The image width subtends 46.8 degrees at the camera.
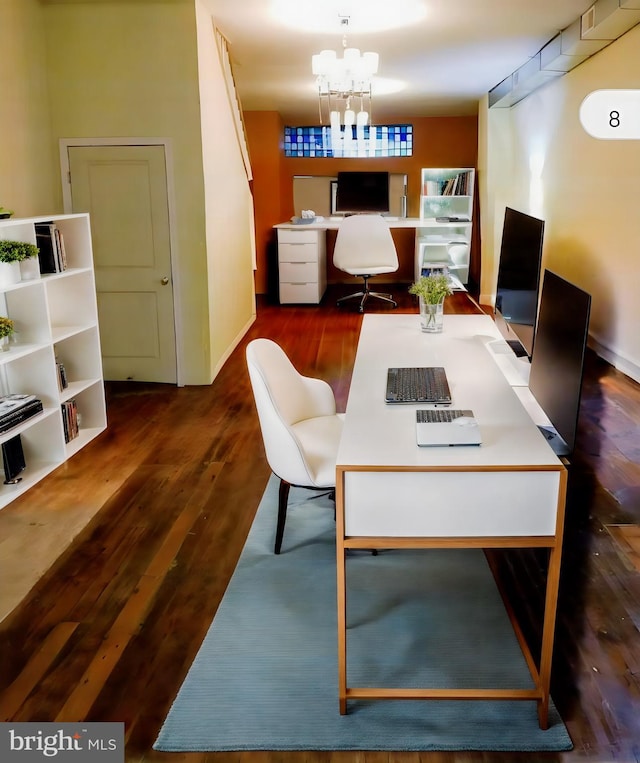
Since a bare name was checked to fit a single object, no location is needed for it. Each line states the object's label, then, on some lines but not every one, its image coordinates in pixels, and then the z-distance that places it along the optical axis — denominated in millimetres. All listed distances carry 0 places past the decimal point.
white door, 5137
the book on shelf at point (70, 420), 4180
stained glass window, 10273
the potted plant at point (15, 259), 3426
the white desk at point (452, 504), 1903
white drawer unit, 8586
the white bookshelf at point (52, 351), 3666
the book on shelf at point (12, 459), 3611
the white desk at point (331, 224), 8625
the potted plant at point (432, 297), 3525
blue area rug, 1965
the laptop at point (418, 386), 2496
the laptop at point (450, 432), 2047
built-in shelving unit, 9492
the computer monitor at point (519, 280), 3176
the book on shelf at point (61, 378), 4121
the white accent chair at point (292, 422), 2664
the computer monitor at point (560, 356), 2396
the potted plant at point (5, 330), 3438
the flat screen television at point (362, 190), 10039
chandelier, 5109
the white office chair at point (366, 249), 8203
